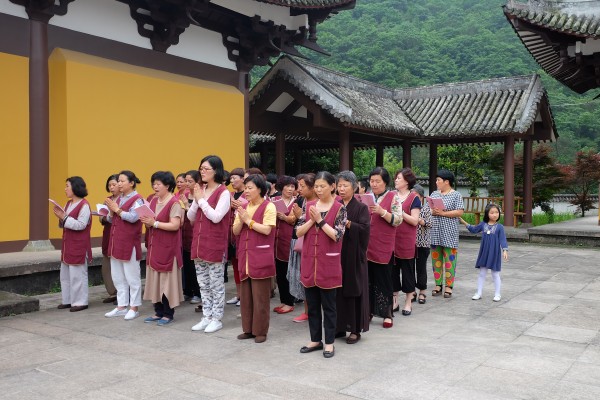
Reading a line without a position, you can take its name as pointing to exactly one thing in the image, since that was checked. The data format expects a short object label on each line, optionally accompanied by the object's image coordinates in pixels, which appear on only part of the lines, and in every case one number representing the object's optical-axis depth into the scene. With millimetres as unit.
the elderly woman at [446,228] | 7020
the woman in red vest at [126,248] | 6070
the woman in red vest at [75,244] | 6434
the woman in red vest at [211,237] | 5359
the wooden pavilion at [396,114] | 13203
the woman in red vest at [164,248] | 5684
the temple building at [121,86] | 7758
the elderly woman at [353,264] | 4891
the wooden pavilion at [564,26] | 10680
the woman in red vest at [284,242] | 6520
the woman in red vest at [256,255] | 5062
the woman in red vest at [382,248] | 5586
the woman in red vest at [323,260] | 4672
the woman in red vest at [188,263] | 6582
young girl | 6930
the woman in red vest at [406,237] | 6141
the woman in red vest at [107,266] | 6918
